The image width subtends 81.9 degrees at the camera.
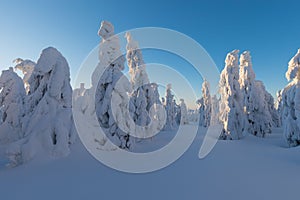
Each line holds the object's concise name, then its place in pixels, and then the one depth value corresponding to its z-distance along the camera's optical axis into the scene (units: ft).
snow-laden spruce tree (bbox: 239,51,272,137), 74.40
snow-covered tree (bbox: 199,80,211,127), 144.25
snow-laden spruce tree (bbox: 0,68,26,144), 45.83
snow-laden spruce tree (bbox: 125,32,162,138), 66.95
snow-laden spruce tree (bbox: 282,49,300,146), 50.03
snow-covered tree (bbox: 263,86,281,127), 108.37
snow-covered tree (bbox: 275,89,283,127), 150.08
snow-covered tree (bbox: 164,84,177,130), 132.05
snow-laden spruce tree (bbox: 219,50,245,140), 69.56
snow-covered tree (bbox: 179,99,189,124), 176.32
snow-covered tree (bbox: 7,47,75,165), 27.32
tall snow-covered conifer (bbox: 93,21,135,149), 43.39
